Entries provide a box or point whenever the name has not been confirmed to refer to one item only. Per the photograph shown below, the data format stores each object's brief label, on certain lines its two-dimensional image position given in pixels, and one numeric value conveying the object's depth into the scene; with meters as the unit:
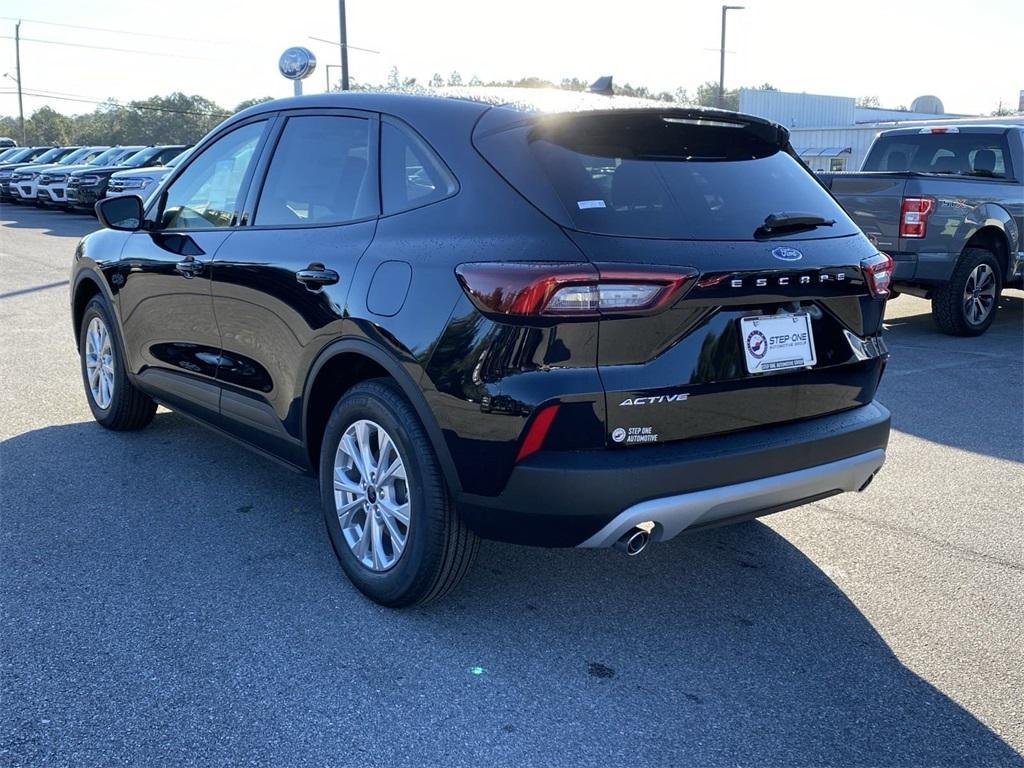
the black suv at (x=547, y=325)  3.01
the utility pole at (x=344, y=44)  28.52
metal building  33.38
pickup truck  8.80
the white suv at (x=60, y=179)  25.86
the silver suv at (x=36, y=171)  27.70
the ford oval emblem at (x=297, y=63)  30.45
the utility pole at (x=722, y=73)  44.59
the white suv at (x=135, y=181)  20.19
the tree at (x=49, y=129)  105.74
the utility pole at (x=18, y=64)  82.81
